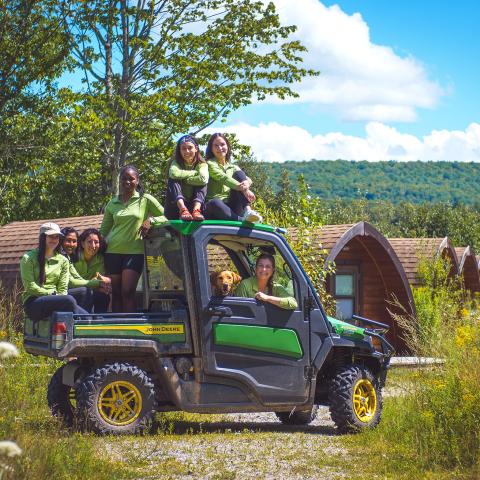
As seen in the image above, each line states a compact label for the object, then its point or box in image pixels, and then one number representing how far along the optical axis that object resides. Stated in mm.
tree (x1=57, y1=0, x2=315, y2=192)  25375
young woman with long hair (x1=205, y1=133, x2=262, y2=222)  10672
